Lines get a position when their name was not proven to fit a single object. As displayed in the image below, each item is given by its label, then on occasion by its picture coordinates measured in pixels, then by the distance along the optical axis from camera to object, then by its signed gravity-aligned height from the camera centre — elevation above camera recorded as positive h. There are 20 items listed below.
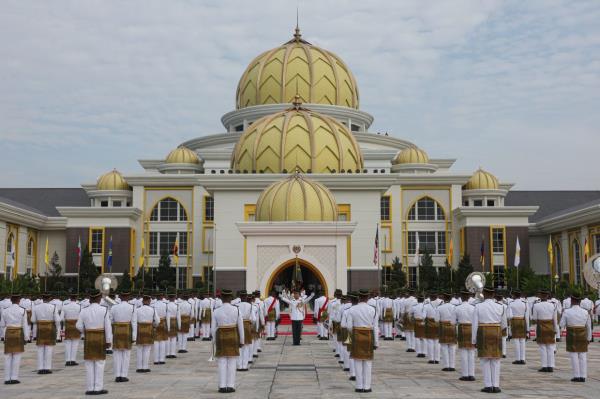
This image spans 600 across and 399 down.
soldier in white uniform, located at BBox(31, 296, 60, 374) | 16.67 -1.34
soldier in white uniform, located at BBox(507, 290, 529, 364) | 18.69 -1.28
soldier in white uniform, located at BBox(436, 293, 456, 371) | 16.86 -1.37
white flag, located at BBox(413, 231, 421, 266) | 43.33 +1.17
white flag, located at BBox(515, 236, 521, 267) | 39.53 +0.95
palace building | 34.66 +4.15
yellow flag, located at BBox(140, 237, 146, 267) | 43.95 +1.40
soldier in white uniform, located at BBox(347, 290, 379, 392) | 13.37 -1.17
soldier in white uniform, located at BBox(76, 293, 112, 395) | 13.20 -1.21
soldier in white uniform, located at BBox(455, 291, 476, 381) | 15.20 -1.32
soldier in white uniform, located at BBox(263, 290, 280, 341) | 24.77 -1.42
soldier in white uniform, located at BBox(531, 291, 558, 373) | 16.67 -1.30
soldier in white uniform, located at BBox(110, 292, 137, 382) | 15.07 -1.25
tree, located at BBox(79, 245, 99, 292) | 44.75 +0.44
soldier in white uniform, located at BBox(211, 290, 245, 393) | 13.27 -1.17
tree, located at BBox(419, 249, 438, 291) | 44.31 +0.15
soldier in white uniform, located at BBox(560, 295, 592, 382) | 14.77 -1.31
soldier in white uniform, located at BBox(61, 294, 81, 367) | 18.39 -1.55
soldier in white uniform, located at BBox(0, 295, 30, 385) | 14.97 -1.32
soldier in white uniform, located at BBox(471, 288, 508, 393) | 13.48 -1.19
